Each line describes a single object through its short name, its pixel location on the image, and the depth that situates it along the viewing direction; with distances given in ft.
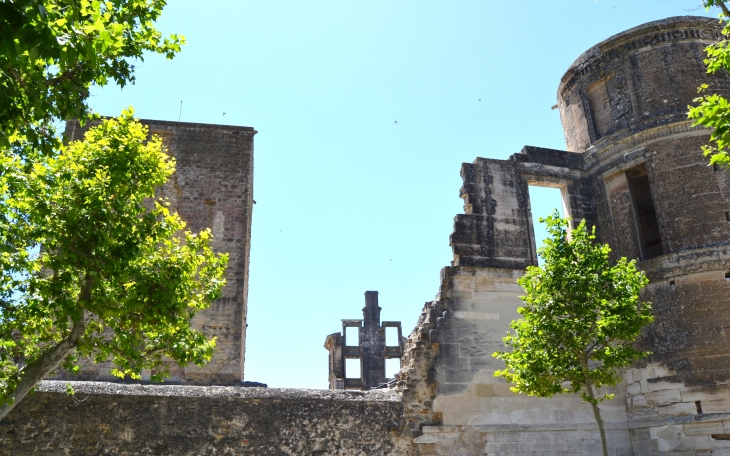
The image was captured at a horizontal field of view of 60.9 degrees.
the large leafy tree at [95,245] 22.00
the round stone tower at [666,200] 34.88
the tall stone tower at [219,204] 47.98
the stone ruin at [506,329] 27.96
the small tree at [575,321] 30.53
